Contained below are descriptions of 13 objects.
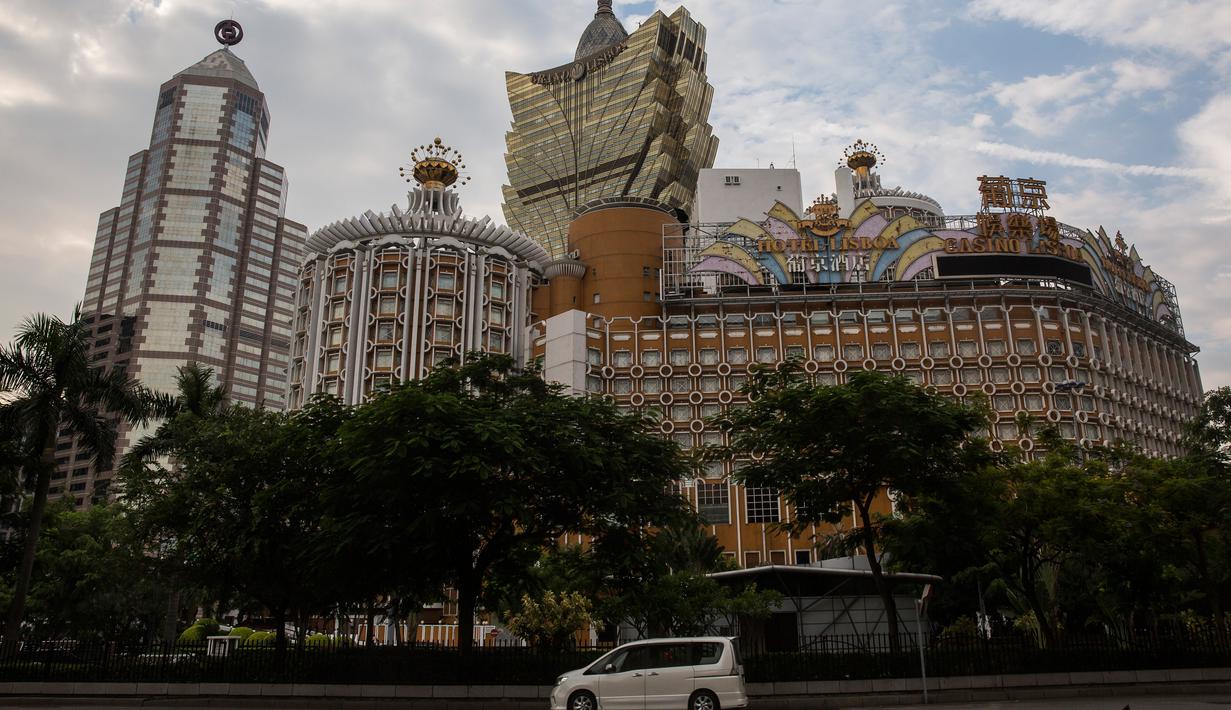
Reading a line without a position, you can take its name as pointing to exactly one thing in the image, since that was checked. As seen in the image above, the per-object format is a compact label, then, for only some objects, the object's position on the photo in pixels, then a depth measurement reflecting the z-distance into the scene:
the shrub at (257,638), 43.53
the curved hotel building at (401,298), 90.25
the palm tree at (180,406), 44.03
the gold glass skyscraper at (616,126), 133.50
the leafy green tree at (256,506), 33.03
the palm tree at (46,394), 36.94
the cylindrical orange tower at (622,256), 93.31
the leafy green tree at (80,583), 58.75
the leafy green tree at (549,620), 39.09
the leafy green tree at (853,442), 30.47
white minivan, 21.77
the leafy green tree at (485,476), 26.98
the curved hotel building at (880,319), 84.94
